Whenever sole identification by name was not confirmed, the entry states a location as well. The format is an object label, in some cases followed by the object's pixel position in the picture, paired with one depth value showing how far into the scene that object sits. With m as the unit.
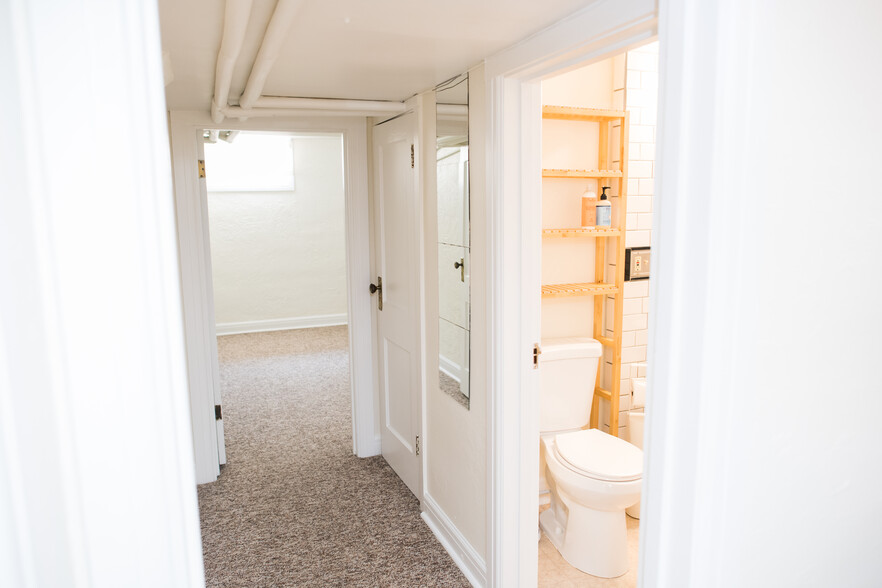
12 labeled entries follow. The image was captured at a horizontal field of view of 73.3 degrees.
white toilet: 2.43
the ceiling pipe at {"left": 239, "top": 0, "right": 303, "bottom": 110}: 1.35
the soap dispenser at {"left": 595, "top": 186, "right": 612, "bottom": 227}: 2.85
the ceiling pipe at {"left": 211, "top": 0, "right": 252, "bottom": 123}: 1.30
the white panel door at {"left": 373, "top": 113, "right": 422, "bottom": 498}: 2.99
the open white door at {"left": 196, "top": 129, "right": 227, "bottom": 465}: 3.26
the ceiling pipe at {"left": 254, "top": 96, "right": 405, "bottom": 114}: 2.68
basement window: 6.62
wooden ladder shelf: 2.76
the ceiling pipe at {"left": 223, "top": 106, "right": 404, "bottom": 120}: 2.77
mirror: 2.37
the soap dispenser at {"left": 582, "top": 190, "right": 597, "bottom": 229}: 2.88
